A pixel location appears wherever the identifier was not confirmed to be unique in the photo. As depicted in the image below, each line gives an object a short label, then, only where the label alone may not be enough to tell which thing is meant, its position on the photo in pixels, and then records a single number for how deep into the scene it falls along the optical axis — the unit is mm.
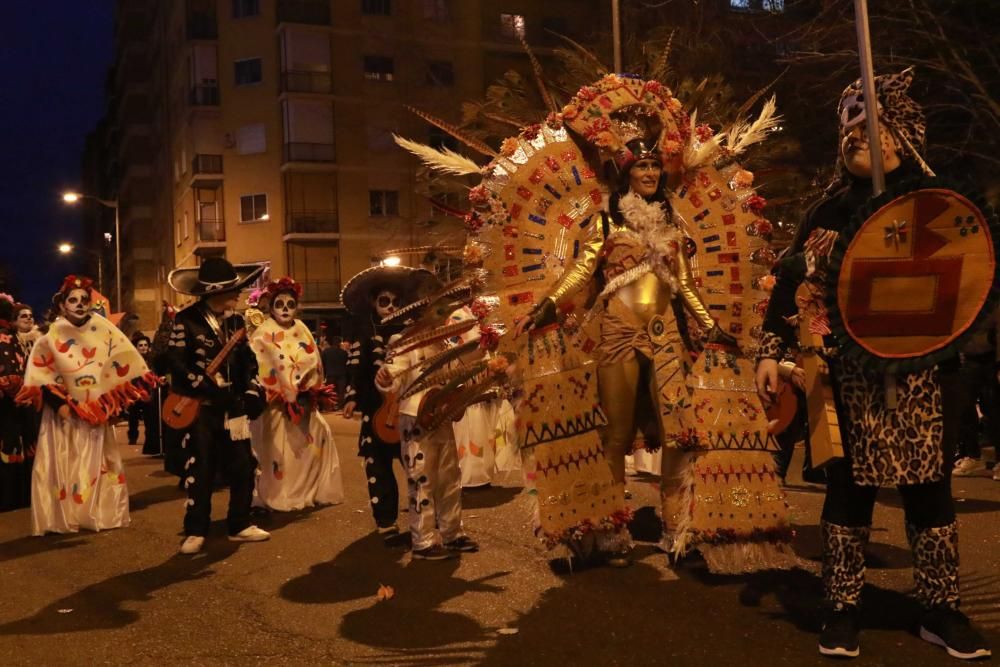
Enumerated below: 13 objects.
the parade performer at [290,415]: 9141
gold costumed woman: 5938
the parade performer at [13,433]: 10133
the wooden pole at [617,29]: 12164
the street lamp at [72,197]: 30828
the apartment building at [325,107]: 39500
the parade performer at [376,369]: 7168
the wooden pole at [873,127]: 4191
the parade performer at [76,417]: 8594
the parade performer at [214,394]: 7520
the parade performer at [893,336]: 4121
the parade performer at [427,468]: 6668
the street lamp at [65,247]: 39188
